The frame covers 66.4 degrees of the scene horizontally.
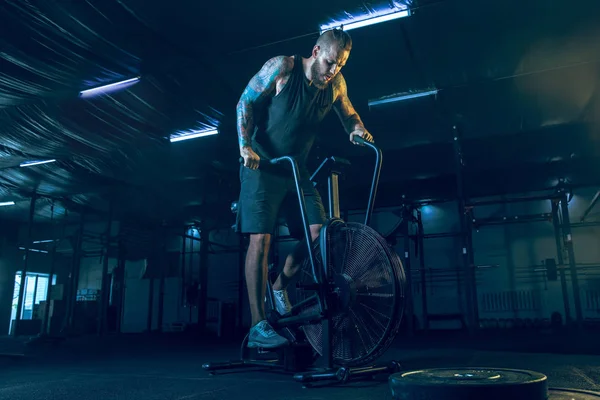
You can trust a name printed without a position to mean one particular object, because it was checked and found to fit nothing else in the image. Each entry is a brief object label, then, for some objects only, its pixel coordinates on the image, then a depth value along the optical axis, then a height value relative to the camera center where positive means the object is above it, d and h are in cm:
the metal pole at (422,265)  730 +63
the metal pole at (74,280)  750 +38
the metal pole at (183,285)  945 +40
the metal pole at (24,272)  790 +53
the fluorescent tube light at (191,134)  649 +236
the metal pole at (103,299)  753 +7
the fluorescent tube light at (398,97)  557 +247
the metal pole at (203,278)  827 +44
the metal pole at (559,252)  673 +75
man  215 +76
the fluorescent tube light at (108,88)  493 +230
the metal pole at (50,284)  652 +33
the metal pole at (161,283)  902 +39
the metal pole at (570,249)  588 +70
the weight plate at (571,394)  134 -28
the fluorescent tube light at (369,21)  407 +248
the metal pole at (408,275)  601 +34
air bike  183 +0
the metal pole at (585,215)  684 +134
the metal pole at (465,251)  521 +62
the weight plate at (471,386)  113 -21
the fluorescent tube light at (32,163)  716 +217
